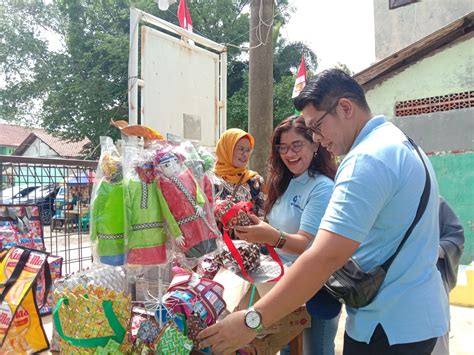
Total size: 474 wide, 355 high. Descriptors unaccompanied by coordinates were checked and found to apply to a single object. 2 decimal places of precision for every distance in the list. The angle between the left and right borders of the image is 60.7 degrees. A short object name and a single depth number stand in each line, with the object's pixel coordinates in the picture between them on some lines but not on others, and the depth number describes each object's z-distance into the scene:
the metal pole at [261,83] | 5.09
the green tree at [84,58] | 16.02
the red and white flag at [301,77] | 6.29
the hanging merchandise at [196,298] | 1.39
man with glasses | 1.15
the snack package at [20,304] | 2.00
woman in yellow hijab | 2.93
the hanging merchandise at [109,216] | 1.42
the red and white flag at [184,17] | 4.40
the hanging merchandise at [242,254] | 1.60
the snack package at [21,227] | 2.71
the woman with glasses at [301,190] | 1.90
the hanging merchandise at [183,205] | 1.40
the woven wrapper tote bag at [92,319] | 1.29
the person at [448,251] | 2.00
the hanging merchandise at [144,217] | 1.40
